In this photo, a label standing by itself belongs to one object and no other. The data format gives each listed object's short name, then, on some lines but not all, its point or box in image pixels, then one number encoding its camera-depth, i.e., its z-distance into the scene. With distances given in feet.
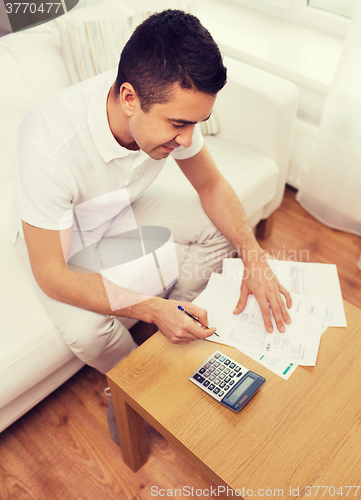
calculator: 2.79
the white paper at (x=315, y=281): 3.37
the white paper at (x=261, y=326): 3.10
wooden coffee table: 2.48
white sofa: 3.45
